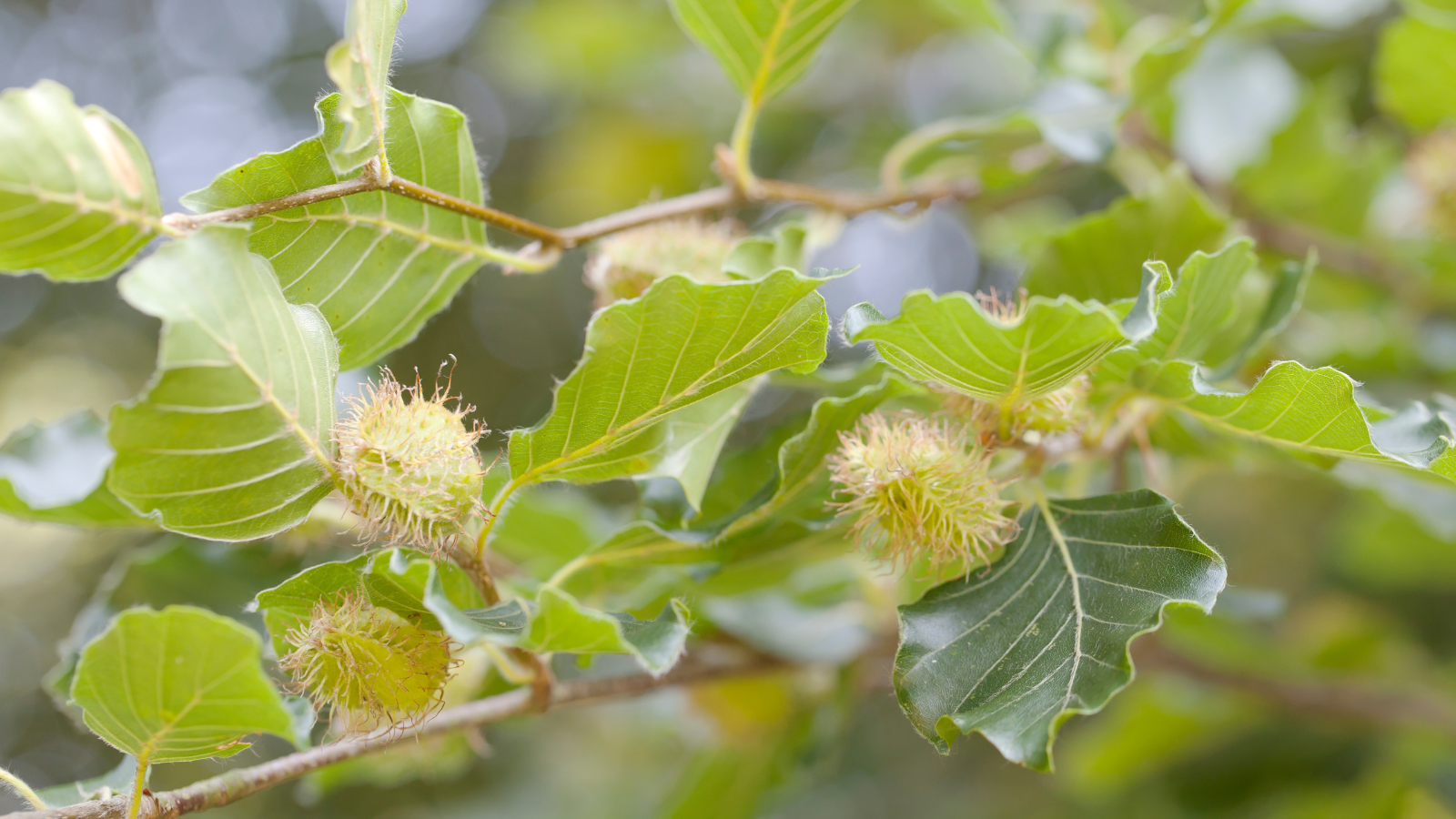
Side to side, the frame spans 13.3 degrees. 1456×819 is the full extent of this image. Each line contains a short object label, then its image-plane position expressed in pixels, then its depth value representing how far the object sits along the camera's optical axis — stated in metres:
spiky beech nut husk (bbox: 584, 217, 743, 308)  0.85
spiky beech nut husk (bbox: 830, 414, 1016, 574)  0.81
